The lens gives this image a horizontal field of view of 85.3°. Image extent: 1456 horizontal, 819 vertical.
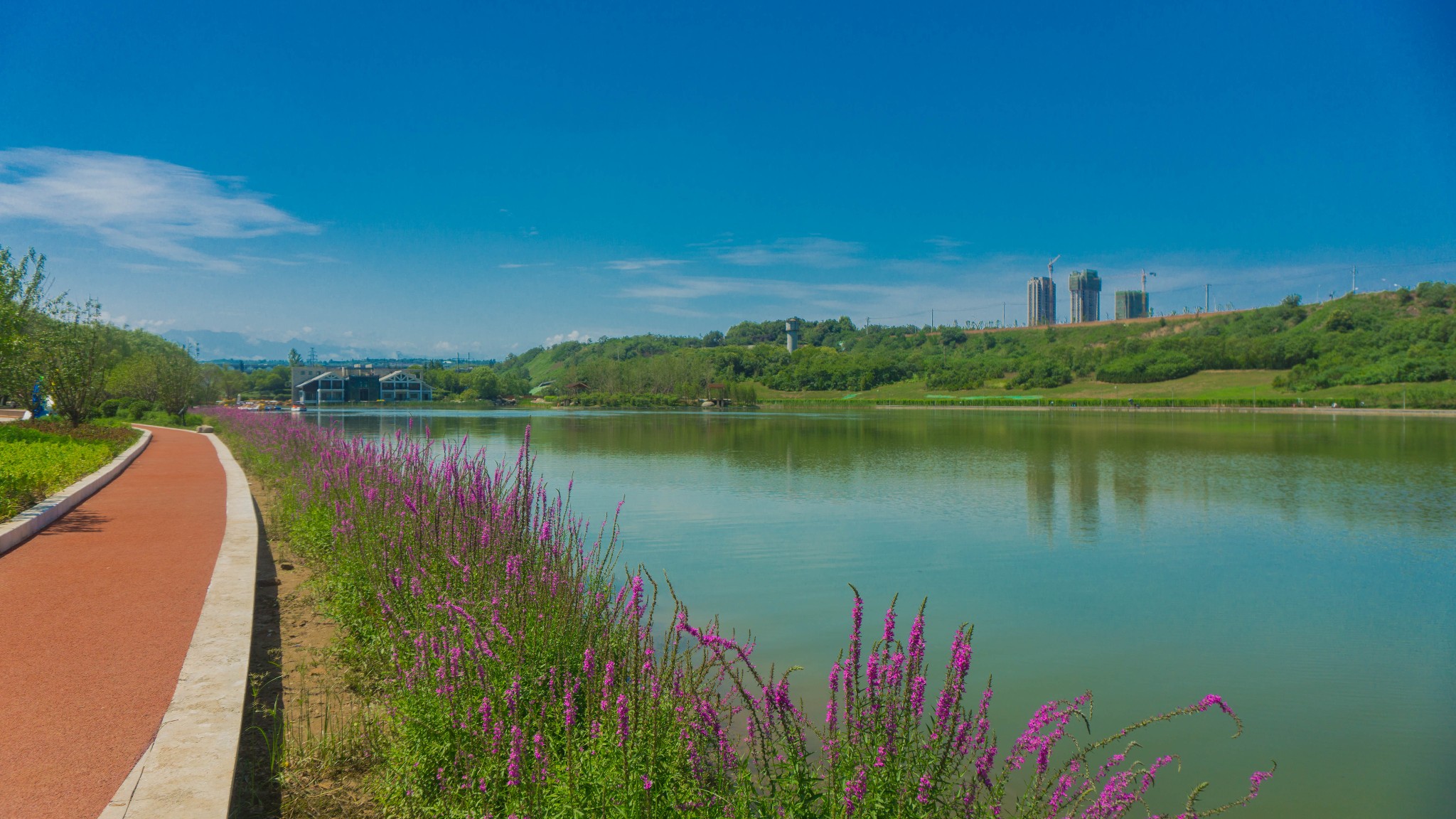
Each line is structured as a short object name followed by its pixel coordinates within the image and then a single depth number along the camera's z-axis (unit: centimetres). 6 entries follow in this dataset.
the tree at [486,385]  10650
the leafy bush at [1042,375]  10806
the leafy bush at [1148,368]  10144
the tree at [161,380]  3412
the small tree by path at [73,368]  2014
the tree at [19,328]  991
